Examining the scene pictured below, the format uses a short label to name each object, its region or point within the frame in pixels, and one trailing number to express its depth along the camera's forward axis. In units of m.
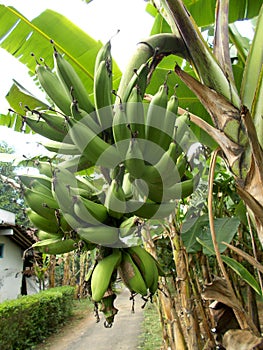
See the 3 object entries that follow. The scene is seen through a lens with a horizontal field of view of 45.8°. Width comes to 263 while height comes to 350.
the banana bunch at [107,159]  0.59
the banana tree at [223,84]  0.68
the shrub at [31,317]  4.26
